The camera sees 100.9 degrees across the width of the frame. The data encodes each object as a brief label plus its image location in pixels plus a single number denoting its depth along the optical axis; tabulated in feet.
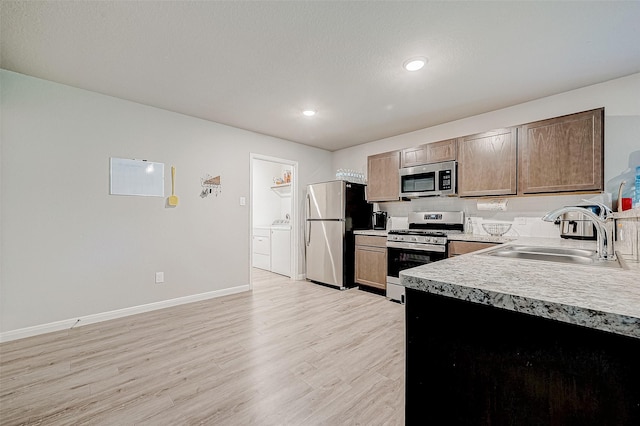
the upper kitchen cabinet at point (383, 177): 12.71
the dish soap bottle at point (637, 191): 6.66
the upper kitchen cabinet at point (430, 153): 10.86
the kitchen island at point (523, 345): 1.84
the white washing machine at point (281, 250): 15.97
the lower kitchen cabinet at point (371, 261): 12.15
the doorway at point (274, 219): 15.42
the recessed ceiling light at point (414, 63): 7.17
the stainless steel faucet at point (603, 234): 4.05
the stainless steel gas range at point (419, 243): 10.28
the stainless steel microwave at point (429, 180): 10.72
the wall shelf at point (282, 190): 19.45
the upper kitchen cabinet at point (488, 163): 9.34
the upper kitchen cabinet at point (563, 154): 7.77
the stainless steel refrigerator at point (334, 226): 13.44
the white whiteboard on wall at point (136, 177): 9.66
